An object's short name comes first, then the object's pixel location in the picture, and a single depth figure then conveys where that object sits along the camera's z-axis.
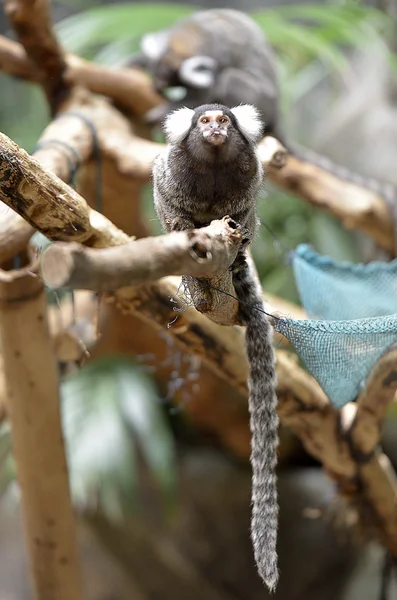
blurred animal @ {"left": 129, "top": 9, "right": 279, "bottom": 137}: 3.21
